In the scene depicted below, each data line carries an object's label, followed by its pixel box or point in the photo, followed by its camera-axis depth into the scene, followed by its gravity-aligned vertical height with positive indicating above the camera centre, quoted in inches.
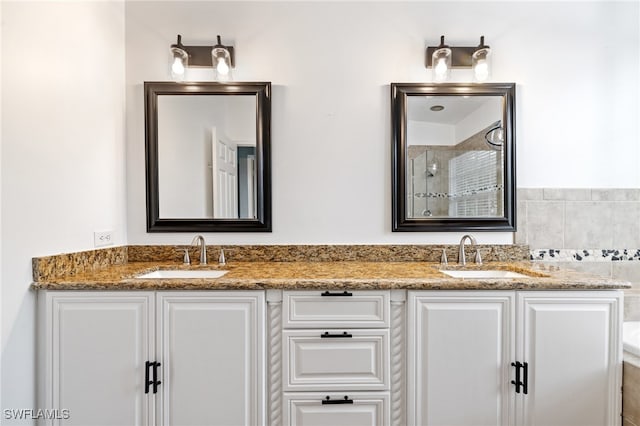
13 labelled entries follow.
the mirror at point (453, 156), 78.2 +11.7
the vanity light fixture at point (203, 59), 76.6 +34.4
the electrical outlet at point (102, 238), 68.7 -6.7
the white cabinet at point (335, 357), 57.2 -25.8
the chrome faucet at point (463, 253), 73.6 -10.5
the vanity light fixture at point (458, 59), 76.7 +34.2
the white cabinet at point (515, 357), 56.4 -25.6
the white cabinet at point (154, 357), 55.9 -25.3
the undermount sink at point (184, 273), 72.0 -14.7
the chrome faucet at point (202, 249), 74.7 -9.6
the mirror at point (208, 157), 78.3 +11.6
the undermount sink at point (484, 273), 72.0 -14.8
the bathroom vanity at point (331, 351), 56.1 -24.5
